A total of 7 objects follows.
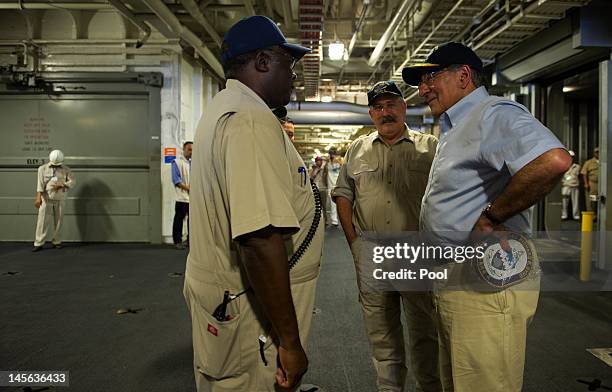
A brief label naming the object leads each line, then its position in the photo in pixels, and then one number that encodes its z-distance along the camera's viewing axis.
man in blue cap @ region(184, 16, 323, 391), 1.01
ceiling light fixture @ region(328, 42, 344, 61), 6.06
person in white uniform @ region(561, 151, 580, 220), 9.66
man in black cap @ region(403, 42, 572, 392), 1.25
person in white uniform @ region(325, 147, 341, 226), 9.94
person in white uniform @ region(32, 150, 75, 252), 6.52
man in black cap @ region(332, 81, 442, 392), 2.02
